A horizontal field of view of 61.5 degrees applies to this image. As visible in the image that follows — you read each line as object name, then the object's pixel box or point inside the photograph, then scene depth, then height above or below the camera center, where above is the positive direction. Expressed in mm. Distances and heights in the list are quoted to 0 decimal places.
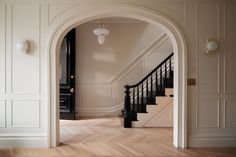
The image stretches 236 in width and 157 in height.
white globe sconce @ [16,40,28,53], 3251 +570
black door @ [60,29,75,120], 5426 -51
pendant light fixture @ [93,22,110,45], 4827 +1149
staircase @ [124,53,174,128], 4641 -729
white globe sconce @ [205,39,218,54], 3294 +557
